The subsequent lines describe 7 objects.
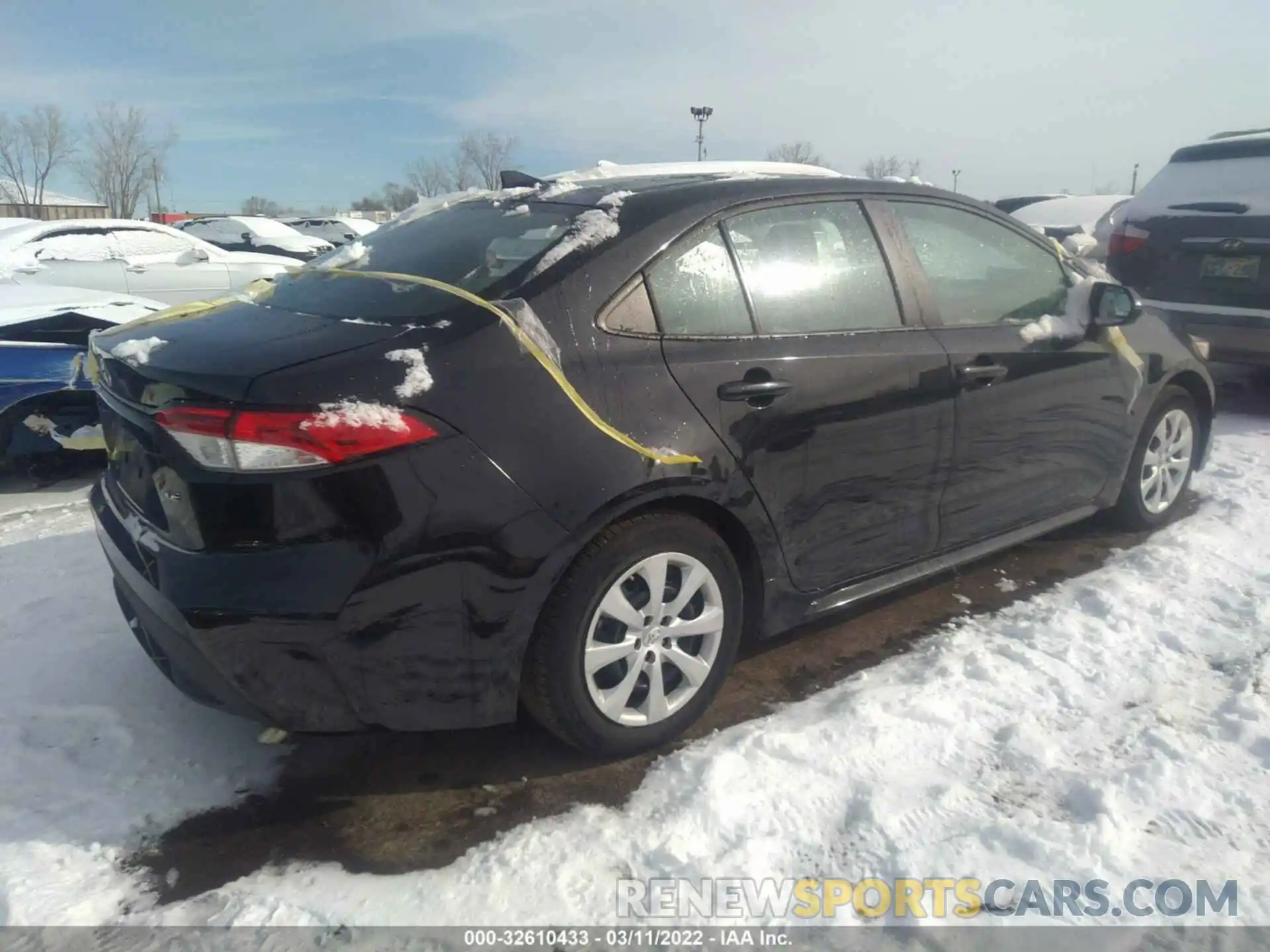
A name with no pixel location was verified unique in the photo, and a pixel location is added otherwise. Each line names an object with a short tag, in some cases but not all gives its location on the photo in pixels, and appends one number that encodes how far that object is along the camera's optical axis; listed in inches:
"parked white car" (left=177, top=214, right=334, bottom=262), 668.7
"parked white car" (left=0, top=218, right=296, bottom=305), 325.7
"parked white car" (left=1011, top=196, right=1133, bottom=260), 502.3
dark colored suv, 245.4
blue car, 193.5
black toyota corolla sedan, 86.7
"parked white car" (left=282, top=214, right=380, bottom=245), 995.9
